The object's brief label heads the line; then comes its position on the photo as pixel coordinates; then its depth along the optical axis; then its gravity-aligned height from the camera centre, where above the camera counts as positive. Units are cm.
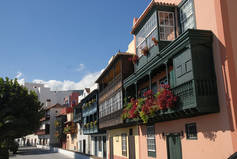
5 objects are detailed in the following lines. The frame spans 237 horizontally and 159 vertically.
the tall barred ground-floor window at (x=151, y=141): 1708 -99
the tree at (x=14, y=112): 2342 +181
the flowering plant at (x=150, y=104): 1244 +118
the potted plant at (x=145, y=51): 1633 +474
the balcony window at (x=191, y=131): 1254 -29
